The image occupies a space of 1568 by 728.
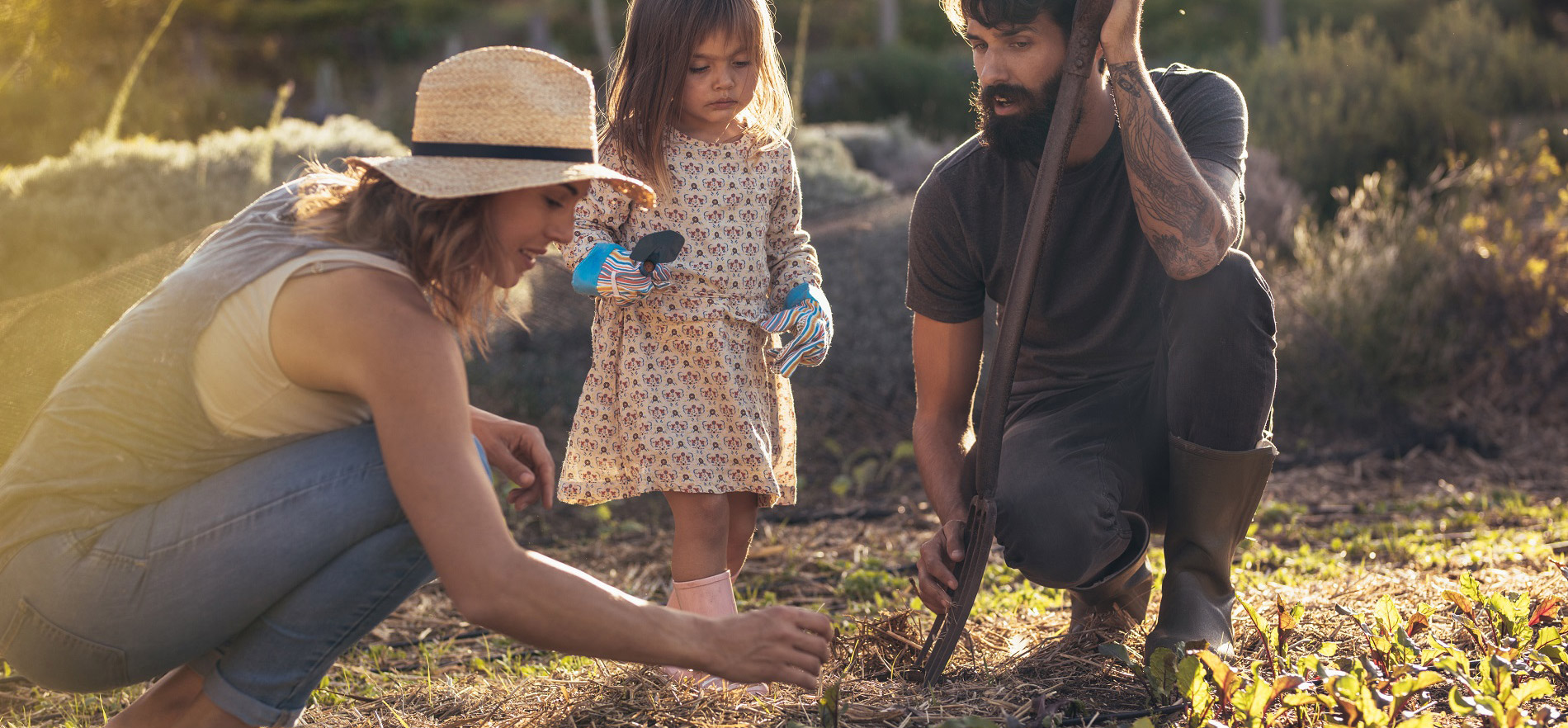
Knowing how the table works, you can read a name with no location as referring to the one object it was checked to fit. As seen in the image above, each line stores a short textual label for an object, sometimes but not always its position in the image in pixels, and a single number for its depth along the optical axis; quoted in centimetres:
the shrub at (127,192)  482
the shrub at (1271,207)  669
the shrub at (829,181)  658
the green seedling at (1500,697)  177
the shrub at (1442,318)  545
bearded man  254
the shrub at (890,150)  843
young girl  281
